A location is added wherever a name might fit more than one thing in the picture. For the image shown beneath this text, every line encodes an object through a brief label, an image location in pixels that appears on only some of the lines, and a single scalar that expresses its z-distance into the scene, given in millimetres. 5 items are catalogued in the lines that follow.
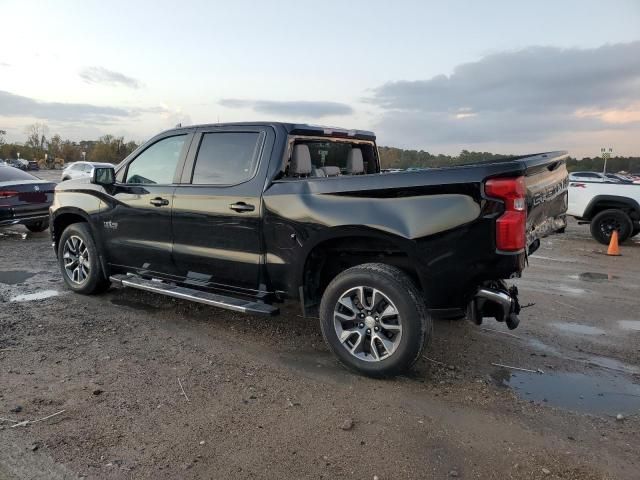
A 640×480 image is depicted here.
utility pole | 33719
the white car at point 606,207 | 11094
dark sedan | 9922
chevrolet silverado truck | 3525
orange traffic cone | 10141
